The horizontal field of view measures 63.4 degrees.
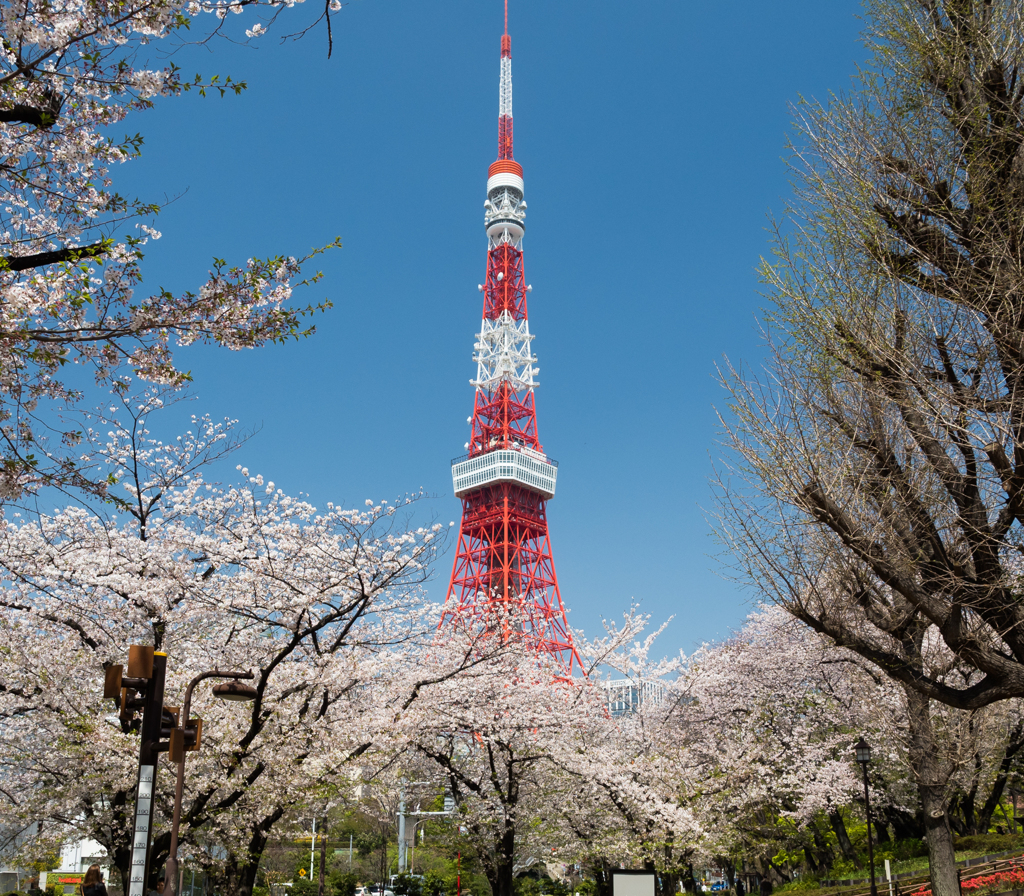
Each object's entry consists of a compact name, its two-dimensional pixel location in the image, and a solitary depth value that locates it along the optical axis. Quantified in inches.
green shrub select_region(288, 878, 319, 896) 1165.1
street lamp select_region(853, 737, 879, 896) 583.2
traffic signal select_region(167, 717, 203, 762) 303.7
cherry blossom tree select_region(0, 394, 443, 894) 429.7
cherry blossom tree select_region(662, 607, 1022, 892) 527.8
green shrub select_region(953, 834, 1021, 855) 749.8
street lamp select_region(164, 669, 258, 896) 344.8
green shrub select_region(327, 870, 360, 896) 1239.5
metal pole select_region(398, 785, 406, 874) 1765.7
